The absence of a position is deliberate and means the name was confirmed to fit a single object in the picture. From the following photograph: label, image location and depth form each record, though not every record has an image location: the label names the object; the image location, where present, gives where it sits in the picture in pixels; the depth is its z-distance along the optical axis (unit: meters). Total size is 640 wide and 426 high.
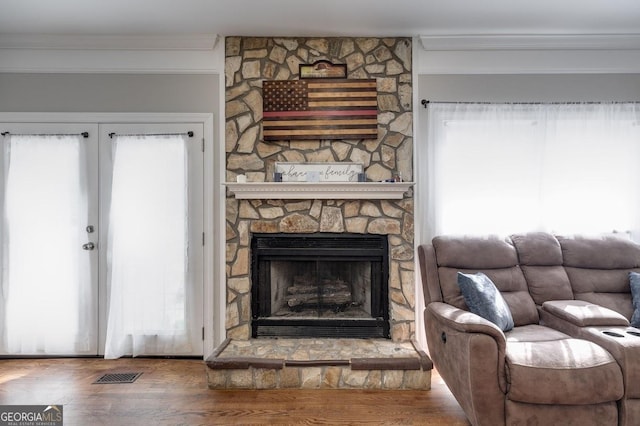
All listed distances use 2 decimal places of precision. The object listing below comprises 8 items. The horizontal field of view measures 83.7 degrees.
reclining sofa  1.83
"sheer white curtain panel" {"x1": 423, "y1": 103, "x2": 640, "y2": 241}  2.99
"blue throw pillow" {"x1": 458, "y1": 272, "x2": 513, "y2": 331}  2.28
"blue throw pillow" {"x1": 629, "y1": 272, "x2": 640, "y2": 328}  2.35
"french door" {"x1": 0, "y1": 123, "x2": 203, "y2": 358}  2.97
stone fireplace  3.00
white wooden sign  2.99
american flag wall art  2.99
